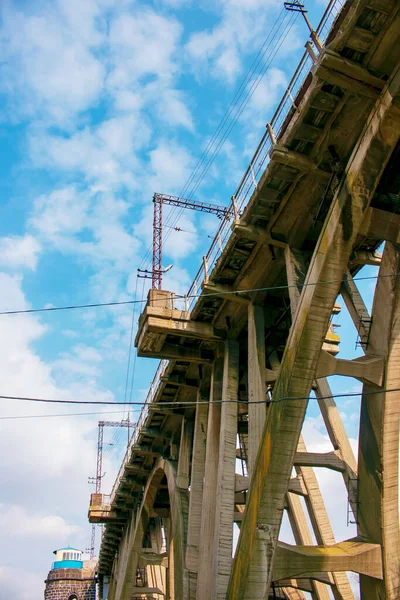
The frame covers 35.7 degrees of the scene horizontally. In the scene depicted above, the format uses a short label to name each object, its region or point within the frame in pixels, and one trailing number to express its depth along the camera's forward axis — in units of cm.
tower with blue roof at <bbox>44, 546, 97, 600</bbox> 7494
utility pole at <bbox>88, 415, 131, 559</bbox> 8688
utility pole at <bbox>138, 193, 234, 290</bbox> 4181
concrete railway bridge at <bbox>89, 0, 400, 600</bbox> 1383
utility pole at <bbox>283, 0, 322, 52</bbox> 1386
